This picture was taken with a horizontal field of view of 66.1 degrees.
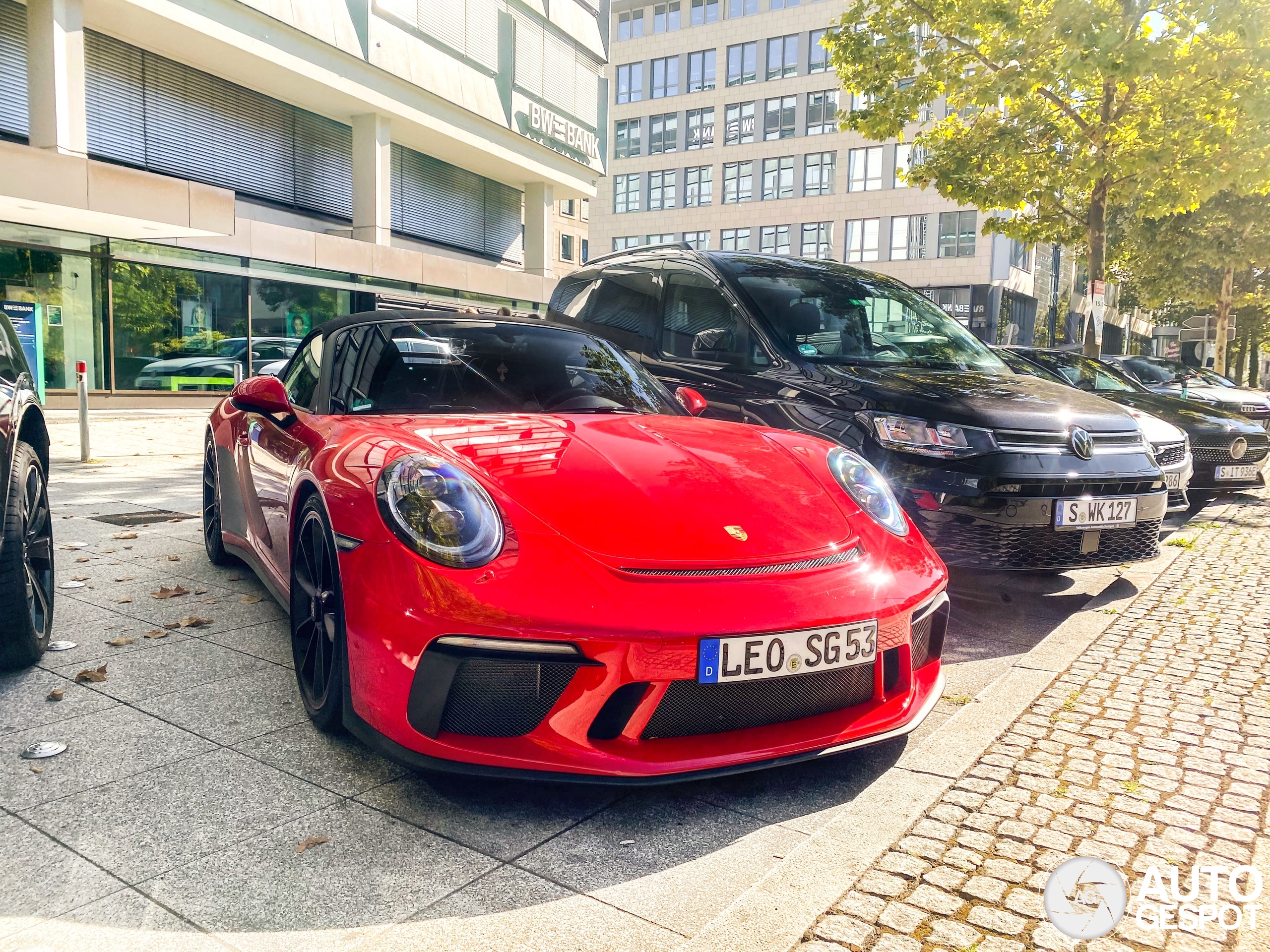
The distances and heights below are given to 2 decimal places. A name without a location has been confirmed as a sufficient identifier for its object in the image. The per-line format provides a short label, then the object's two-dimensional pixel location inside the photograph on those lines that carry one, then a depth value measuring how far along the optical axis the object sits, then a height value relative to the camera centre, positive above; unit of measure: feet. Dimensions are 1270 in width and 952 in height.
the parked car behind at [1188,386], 43.88 -0.87
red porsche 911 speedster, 7.68 -2.01
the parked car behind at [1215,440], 27.20 -1.99
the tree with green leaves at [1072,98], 37.24 +11.71
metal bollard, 33.04 -1.84
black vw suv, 14.44 -0.65
